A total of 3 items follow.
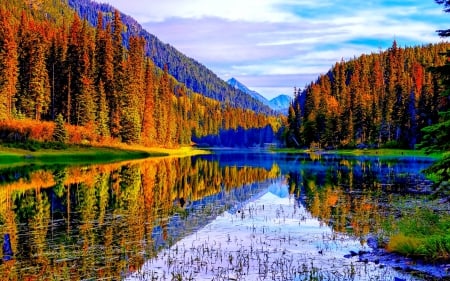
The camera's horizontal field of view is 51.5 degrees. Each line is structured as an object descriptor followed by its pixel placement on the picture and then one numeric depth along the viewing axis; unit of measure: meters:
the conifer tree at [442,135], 15.47
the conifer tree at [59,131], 71.25
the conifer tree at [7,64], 81.36
